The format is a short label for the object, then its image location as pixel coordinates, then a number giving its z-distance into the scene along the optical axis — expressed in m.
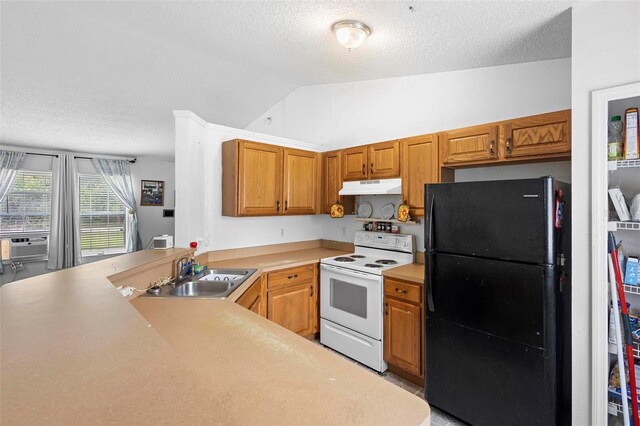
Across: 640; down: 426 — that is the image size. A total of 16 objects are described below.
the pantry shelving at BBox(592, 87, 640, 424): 1.57
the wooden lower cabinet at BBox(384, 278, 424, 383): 2.32
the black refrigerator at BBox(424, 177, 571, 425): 1.65
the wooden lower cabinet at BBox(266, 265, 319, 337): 2.77
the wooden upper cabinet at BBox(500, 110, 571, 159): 1.98
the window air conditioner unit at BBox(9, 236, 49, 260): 4.82
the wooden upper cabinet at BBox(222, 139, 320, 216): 2.94
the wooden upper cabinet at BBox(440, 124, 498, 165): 2.30
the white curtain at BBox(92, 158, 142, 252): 5.80
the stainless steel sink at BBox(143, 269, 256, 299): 1.94
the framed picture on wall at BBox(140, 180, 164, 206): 6.26
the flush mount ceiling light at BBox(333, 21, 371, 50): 2.06
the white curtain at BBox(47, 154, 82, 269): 5.24
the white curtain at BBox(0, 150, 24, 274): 4.81
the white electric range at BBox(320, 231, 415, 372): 2.57
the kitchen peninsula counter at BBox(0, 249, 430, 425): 0.51
